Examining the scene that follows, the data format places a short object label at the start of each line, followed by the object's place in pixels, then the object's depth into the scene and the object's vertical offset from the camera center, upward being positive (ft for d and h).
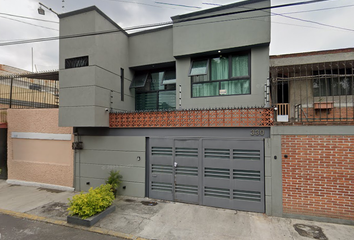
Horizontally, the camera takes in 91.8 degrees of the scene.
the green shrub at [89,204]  13.32 -6.29
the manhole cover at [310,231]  11.52 -7.51
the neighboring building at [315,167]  13.08 -3.39
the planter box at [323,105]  21.24 +2.51
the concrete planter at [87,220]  12.97 -7.34
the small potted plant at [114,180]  18.00 -5.88
